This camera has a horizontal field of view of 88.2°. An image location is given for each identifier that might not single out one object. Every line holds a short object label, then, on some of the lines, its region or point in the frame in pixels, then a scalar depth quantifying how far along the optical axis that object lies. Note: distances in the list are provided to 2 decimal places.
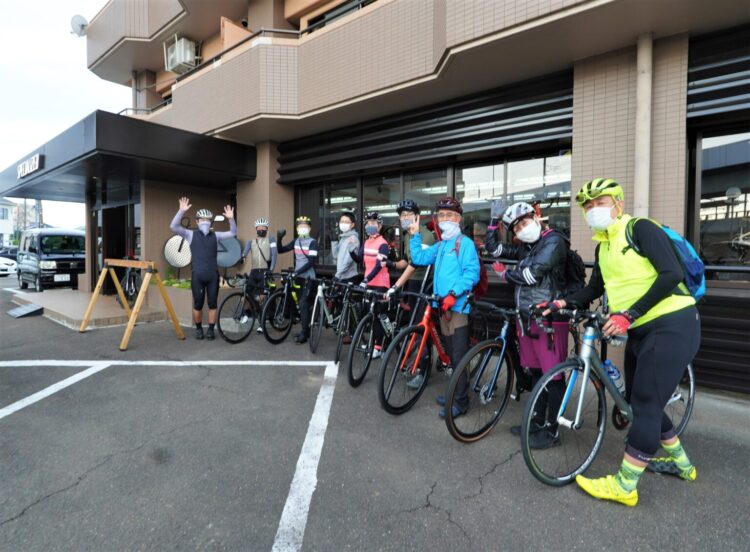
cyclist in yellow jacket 2.20
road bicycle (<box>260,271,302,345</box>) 5.96
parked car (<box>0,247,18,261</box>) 23.31
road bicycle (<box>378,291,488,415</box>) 3.43
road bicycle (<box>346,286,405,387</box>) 4.10
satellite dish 12.88
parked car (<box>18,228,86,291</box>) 12.17
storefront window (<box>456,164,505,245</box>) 6.26
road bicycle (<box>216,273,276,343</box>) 6.04
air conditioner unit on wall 10.58
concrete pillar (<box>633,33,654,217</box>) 4.44
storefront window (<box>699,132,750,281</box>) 4.41
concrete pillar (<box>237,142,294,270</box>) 8.61
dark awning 6.69
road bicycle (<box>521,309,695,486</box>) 2.51
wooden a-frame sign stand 5.79
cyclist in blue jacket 3.38
